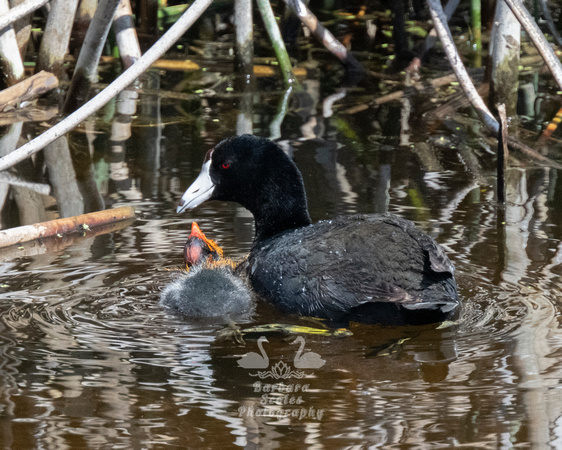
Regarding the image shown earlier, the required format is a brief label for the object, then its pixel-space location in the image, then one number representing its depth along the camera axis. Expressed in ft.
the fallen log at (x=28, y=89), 45.99
